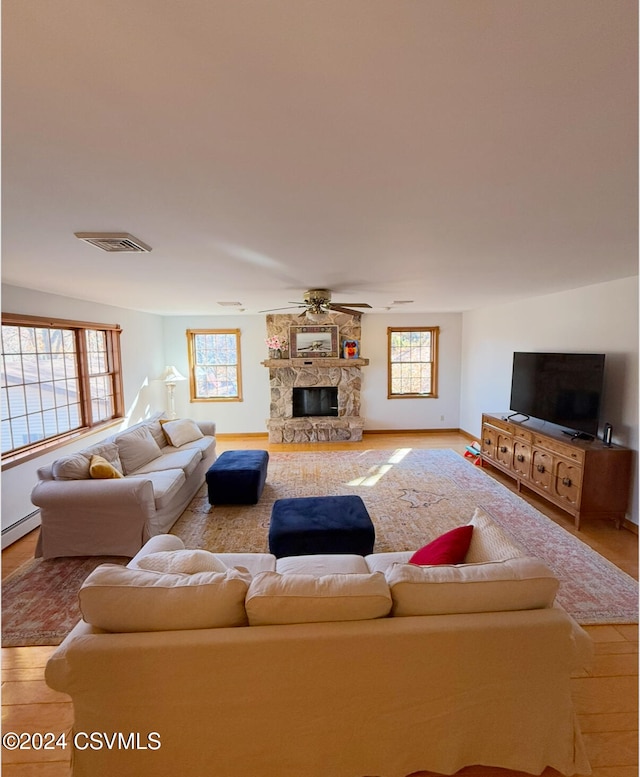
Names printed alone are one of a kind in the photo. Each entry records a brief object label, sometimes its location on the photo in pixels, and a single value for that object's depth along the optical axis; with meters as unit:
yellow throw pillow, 3.13
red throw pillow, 1.87
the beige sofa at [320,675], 1.30
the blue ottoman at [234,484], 3.98
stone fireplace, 6.85
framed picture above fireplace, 6.94
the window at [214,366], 7.14
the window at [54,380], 3.54
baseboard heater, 3.23
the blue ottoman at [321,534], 2.71
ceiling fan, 3.87
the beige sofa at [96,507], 2.89
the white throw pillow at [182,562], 1.64
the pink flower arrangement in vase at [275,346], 6.87
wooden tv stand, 3.35
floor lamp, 6.41
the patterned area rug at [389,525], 2.41
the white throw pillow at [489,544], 1.77
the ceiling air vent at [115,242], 2.05
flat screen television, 3.58
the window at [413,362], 7.12
